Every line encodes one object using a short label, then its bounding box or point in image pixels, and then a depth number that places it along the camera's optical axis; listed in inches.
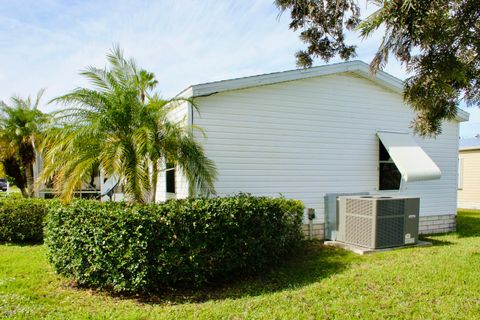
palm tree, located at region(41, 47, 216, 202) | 254.5
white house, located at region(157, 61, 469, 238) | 333.1
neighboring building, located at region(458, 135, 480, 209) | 781.3
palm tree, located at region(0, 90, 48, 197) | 562.9
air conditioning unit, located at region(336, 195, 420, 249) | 316.2
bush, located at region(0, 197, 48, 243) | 384.8
